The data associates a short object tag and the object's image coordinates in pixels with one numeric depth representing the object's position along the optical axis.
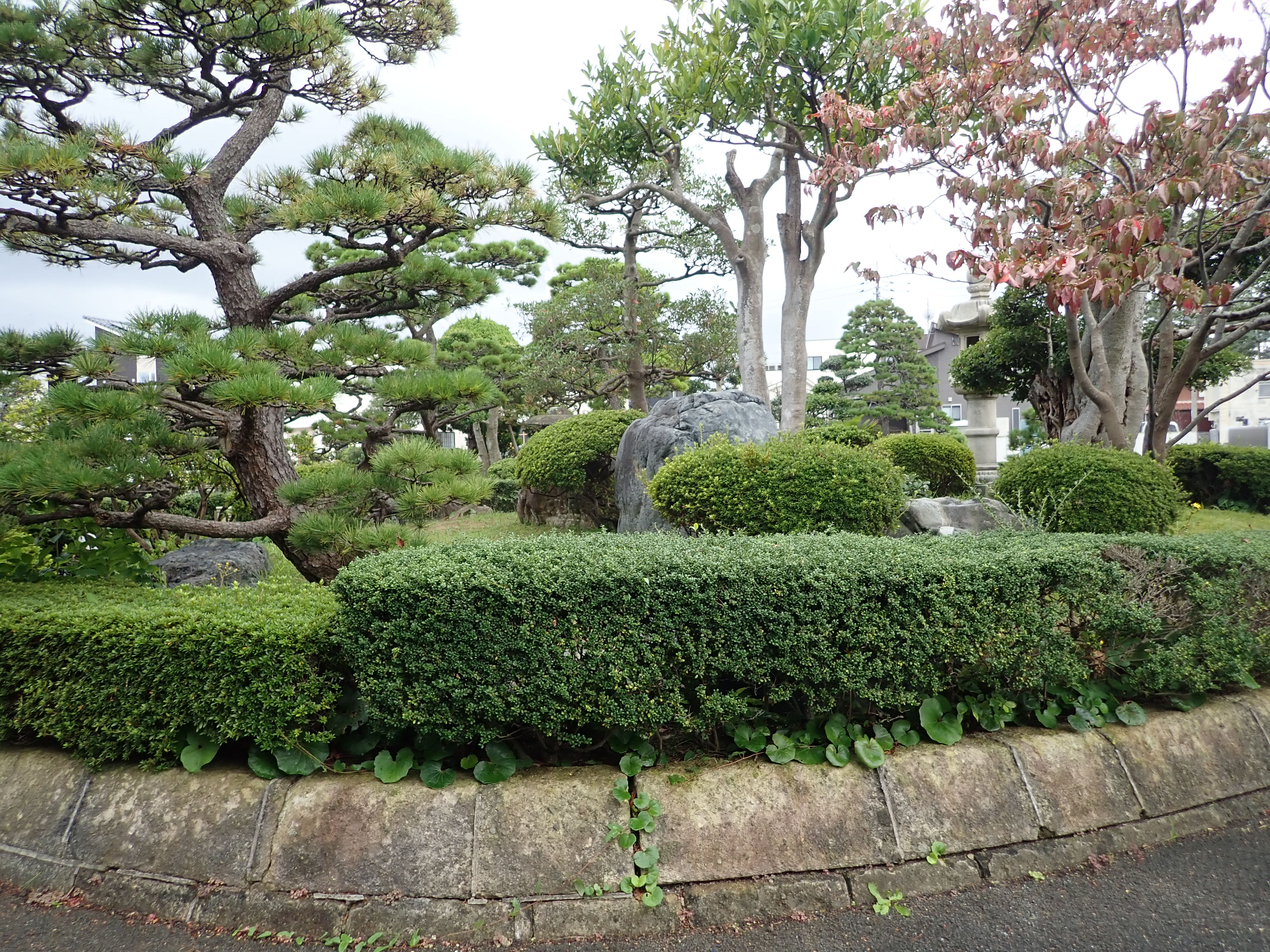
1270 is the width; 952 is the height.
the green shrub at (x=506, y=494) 12.88
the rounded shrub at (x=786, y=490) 5.10
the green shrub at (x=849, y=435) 8.70
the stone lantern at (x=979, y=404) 12.12
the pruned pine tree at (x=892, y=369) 18.45
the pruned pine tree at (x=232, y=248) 3.49
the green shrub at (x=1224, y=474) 9.79
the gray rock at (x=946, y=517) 6.19
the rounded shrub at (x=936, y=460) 9.37
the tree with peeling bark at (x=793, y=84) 7.72
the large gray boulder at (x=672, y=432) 6.52
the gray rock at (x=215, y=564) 5.03
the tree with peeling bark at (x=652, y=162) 9.02
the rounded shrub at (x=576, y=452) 8.26
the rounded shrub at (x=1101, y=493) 5.64
